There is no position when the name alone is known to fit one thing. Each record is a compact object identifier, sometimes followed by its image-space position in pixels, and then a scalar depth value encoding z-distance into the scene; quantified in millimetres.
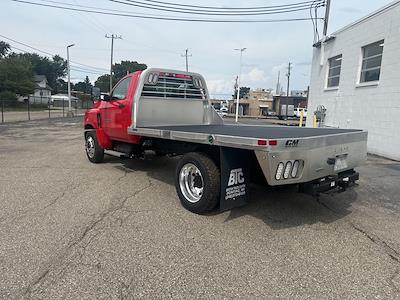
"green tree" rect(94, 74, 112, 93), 100988
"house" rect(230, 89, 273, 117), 66031
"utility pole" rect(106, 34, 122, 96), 52469
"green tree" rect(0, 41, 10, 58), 83938
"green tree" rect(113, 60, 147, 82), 100662
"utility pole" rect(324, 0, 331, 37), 16812
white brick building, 9891
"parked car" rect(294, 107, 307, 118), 48981
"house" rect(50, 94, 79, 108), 71181
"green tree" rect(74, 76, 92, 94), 125119
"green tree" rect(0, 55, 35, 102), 52791
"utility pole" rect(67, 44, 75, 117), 36212
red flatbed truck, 3654
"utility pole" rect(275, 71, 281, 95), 97756
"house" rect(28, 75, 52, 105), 80250
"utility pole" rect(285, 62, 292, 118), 78250
